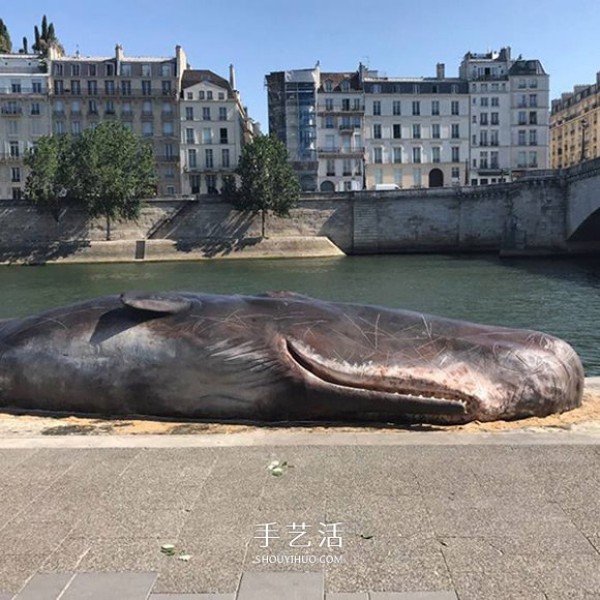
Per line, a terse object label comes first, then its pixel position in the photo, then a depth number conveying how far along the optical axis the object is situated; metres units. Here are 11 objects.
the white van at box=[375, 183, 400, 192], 71.36
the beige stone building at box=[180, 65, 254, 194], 79.31
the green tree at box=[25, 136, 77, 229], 63.69
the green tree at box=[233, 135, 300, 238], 66.19
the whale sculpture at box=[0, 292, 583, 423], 6.40
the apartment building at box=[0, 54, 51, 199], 77.44
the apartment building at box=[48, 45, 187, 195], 78.56
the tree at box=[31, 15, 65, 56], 86.19
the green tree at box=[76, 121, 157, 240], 62.72
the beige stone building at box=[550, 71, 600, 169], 104.06
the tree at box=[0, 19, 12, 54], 88.05
